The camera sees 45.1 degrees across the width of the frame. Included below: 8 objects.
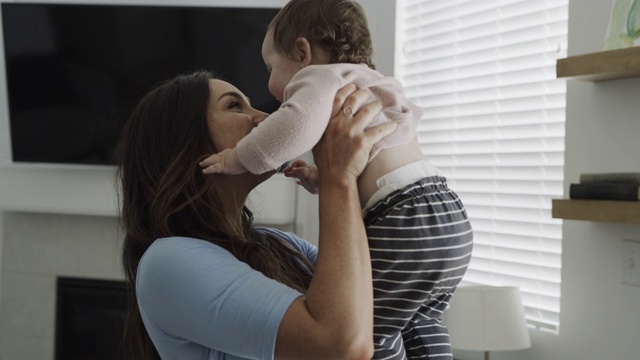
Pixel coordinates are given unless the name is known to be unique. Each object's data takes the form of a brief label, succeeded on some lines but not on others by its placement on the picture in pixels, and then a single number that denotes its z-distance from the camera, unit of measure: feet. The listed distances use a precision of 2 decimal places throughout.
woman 3.61
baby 4.05
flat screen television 12.15
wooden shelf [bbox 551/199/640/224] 6.98
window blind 8.93
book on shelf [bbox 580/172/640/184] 7.07
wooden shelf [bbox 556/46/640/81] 7.04
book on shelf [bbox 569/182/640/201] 7.03
